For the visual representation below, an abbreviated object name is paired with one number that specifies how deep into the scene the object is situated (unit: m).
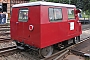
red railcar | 3.21
